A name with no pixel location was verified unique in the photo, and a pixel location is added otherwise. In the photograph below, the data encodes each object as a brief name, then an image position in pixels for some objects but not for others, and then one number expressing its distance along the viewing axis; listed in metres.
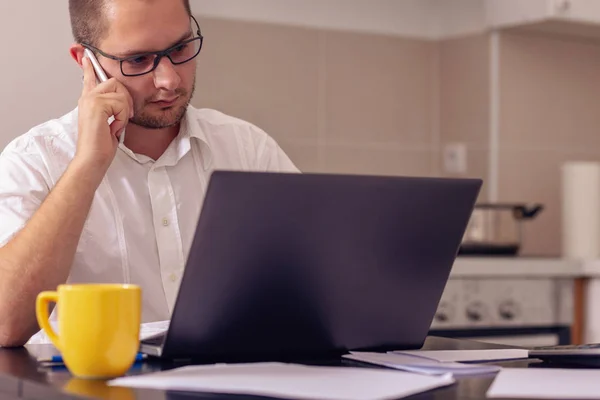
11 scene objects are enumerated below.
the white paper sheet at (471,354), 2.34
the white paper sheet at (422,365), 2.21
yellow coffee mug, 2.06
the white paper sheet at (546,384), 1.88
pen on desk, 2.27
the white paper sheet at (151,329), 2.35
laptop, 2.11
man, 2.73
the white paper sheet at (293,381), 1.85
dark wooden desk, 1.86
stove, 4.08
